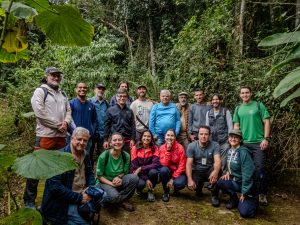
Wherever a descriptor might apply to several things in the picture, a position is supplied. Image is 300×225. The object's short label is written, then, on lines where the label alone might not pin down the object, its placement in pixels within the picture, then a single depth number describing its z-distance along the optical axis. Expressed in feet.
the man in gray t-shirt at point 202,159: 15.38
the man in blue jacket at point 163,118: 16.99
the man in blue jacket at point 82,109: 14.96
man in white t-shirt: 17.57
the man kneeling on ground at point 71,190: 10.23
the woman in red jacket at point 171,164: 15.24
